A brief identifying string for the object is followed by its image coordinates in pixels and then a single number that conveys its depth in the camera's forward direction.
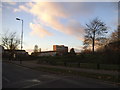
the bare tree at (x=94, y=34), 29.51
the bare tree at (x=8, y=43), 38.05
